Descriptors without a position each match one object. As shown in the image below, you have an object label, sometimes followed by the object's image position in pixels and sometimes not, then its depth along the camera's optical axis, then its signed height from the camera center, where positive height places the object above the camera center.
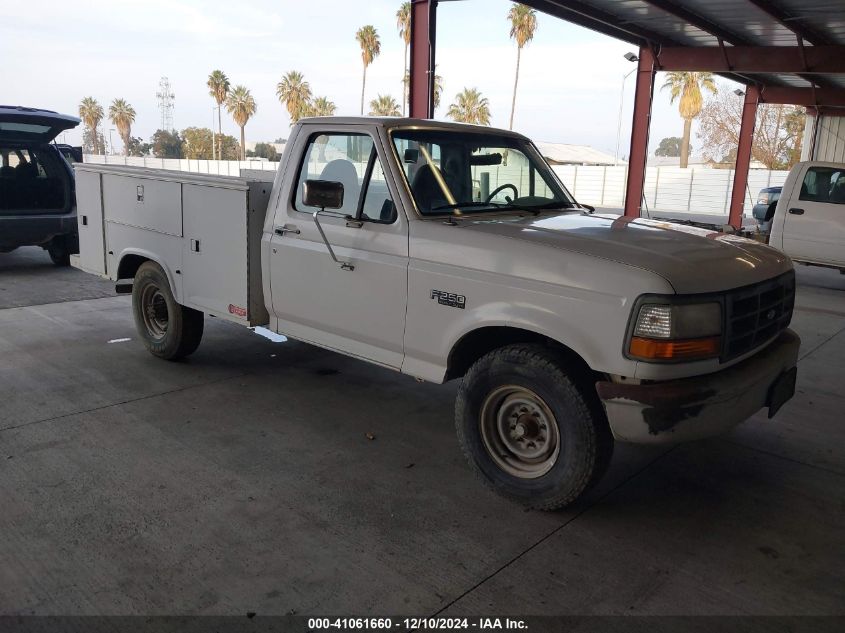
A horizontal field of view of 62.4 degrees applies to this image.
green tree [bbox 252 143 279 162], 74.95 +1.74
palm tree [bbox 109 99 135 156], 87.75 +5.48
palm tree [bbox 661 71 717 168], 47.50 +6.13
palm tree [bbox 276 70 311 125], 67.06 +7.17
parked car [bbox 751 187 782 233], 13.67 -0.44
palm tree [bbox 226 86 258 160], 70.75 +6.07
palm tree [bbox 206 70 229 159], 69.12 +7.70
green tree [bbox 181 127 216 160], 81.06 +2.44
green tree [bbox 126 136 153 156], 95.50 +1.92
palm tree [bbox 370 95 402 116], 58.53 +5.50
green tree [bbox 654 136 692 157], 110.11 +5.75
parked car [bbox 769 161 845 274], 10.87 -0.41
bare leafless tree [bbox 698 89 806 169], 46.72 +4.18
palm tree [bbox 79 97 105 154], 86.00 +5.72
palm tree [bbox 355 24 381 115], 53.62 +9.77
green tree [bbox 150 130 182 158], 86.69 +2.27
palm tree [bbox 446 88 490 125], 61.16 +5.86
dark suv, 9.77 -0.40
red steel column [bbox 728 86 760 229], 19.64 +1.06
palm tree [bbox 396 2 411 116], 52.44 +11.55
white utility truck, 3.29 -0.61
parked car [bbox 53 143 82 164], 11.27 +0.11
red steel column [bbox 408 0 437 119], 9.92 +1.61
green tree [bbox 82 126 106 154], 90.75 +2.64
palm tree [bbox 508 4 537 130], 50.59 +10.99
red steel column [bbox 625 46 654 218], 15.55 +1.10
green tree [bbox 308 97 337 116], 61.28 +5.57
